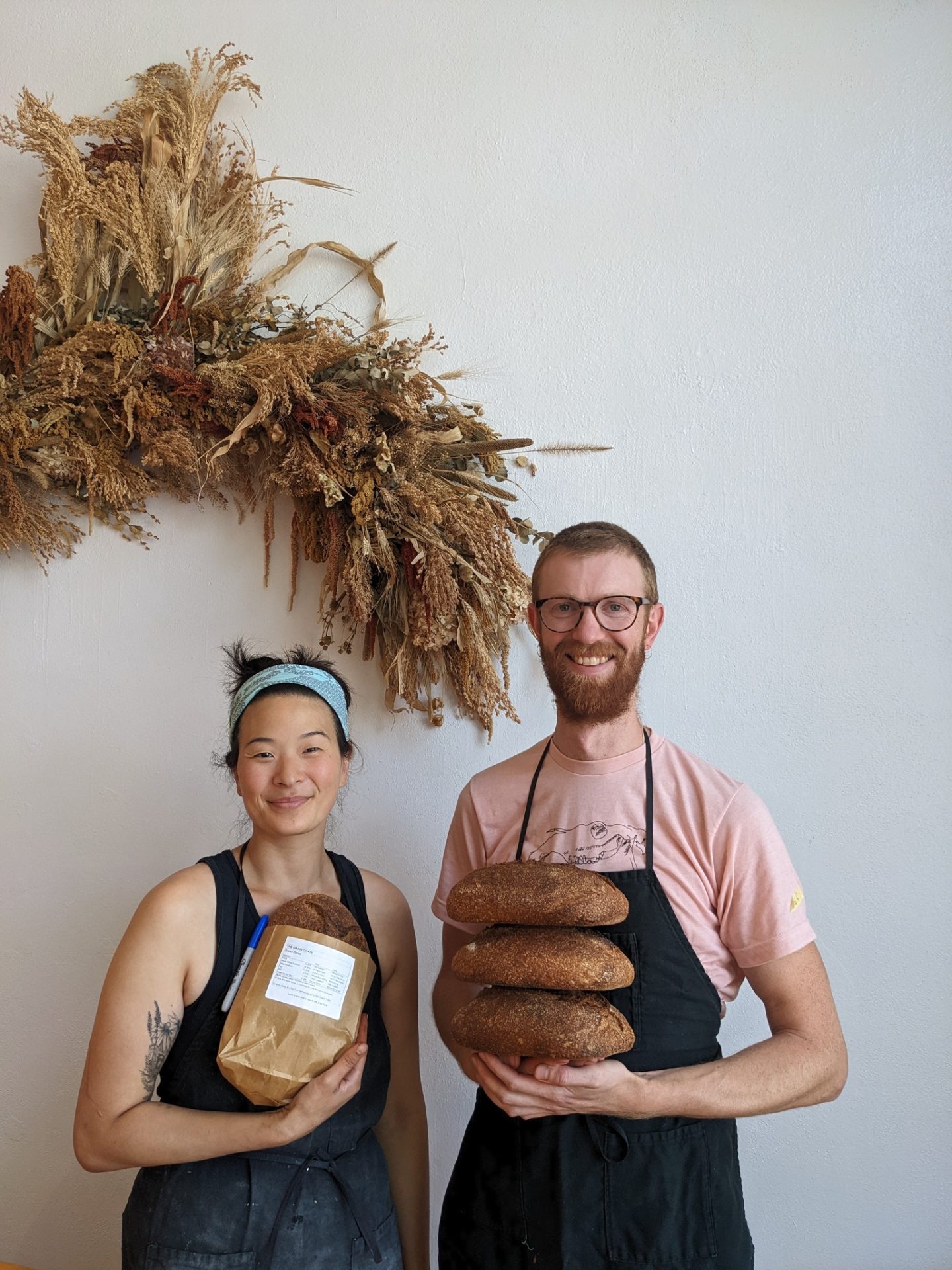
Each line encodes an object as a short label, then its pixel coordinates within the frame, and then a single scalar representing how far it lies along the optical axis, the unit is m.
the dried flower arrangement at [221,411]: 2.07
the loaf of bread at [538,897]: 1.38
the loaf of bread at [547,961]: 1.34
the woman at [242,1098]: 1.45
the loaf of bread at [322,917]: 1.53
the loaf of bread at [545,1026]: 1.32
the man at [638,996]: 1.42
